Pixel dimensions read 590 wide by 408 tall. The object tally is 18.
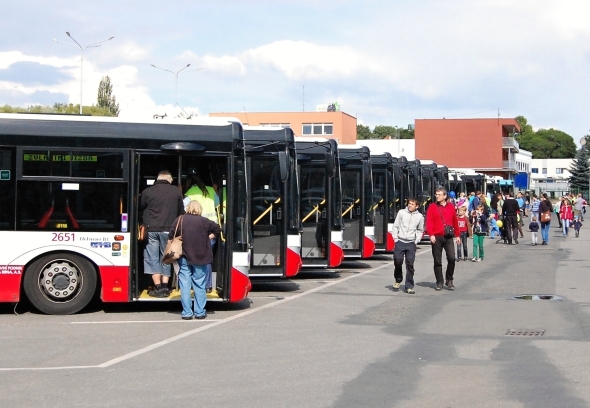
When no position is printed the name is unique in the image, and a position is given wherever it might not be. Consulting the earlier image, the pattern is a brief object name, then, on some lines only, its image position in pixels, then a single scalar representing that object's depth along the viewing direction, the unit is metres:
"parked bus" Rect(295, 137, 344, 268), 19.17
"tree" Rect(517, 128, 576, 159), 176.25
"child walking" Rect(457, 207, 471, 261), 23.43
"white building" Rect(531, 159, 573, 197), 122.38
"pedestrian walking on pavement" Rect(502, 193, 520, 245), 31.02
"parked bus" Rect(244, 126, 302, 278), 16.36
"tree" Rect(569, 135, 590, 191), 120.19
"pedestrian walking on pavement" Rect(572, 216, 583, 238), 38.47
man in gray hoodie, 16.33
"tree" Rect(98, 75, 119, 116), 107.12
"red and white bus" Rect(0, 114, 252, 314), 13.01
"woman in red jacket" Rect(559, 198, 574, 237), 37.71
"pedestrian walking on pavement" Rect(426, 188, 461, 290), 16.83
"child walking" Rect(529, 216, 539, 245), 30.95
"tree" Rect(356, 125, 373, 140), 171.90
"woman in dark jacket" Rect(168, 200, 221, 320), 12.68
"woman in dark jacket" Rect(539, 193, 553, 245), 30.92
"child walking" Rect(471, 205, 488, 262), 23.92
